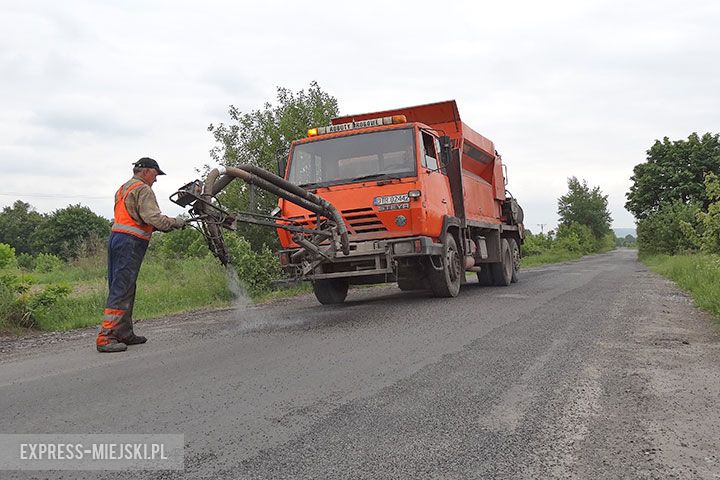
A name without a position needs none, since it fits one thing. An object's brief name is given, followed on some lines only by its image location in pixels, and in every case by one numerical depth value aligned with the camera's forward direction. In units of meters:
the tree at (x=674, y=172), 31.66
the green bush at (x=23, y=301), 8.65
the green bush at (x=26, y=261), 32.69
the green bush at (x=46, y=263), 26.36
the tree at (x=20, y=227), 57.42
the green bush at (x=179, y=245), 23.34
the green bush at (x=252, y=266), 12.43
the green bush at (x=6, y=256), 13.12
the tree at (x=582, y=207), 65.94
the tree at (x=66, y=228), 53.01
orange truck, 8.73
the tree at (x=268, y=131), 14.95
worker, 6.09
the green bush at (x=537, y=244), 43.19
